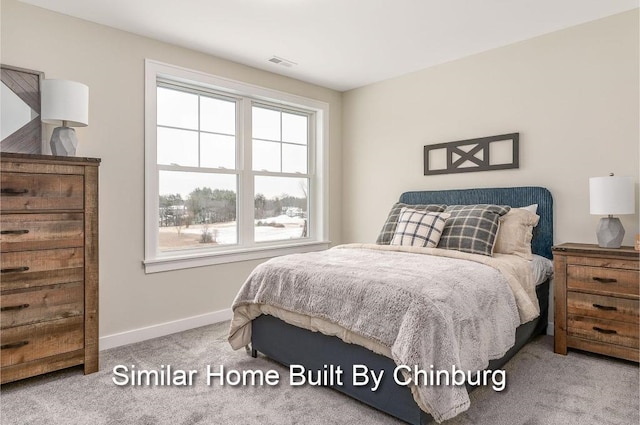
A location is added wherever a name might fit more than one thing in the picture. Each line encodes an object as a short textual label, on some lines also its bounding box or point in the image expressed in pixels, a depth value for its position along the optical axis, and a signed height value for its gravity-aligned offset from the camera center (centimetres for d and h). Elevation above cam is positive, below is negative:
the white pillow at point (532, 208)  311 +5
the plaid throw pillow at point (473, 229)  283 -11
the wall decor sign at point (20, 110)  245 +67
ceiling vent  360 +146
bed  182 -75
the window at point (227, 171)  330 +42
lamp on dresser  238 +66
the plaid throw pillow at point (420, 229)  301 -12
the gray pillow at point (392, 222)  337 -8
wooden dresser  215 -30
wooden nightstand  243 -57
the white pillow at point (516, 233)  290 -15
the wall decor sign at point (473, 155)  337 +55
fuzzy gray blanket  166 -47
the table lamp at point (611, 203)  254 +7
